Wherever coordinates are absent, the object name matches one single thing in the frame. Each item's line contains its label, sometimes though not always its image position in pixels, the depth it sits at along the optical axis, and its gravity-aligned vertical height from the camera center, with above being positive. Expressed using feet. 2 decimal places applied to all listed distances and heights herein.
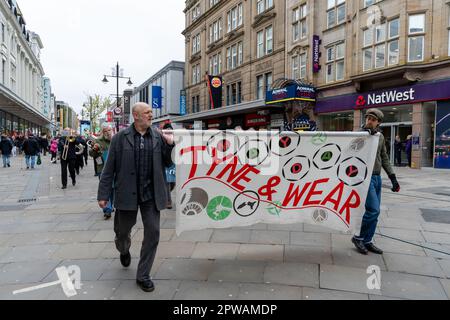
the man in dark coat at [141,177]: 11.83 -1.03
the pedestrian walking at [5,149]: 63.31 -0.94
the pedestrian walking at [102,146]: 23.47 -0.08
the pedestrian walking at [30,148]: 57.21 -0.73
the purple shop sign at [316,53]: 73.87 +18.89
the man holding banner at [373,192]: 14.93 -1.82
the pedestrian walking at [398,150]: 60.70 -0.31
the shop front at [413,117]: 53.42 +4.94
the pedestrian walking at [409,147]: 57.93 +0.20
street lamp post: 99.86 +17.98
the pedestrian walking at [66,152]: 34.79 -0.73
